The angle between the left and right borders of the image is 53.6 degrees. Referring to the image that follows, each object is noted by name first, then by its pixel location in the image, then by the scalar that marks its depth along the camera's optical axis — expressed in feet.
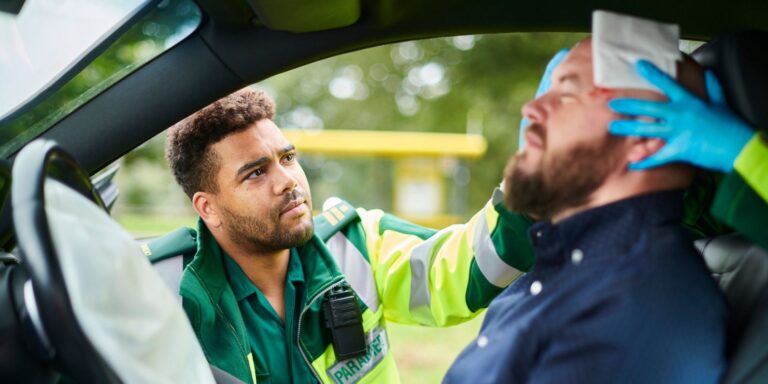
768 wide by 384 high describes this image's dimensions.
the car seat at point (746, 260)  4.03
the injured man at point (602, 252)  4.11
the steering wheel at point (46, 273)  3.35
